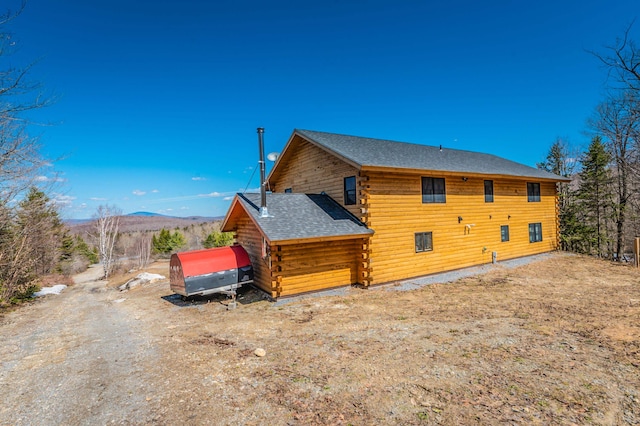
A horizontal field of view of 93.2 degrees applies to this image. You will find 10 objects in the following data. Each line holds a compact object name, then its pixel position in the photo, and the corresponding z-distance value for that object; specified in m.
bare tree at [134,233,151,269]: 33.58
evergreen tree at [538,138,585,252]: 23.73
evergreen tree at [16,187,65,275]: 14.48
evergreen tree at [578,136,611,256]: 23.08
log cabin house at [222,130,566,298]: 11.55
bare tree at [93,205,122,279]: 28.84
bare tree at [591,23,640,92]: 8.91
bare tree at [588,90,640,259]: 18.66
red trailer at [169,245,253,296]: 11.05
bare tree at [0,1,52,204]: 10.69
